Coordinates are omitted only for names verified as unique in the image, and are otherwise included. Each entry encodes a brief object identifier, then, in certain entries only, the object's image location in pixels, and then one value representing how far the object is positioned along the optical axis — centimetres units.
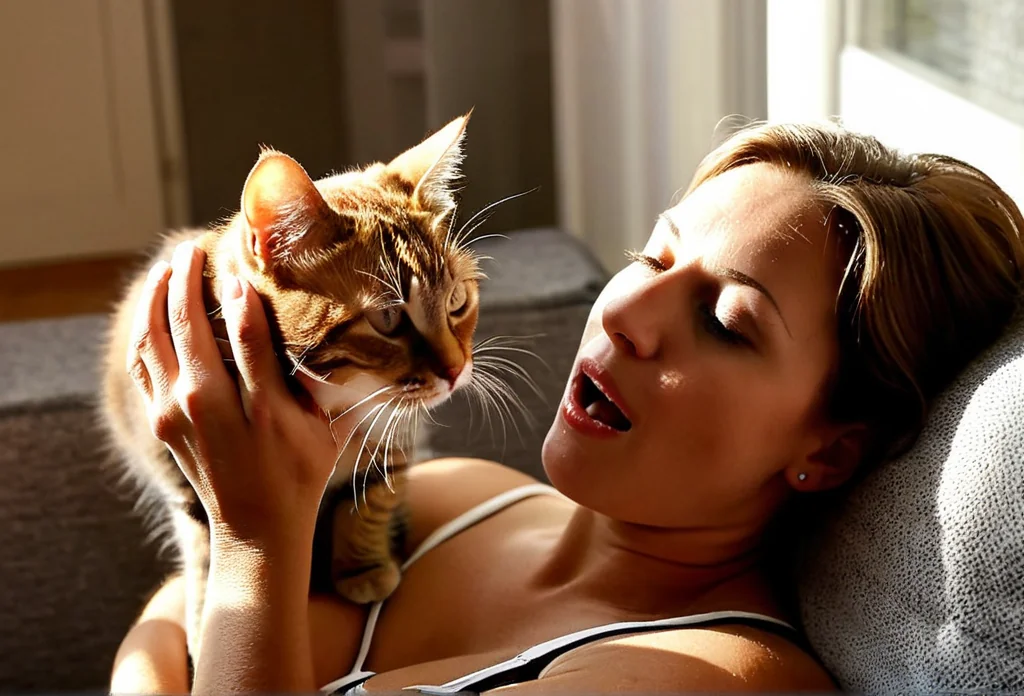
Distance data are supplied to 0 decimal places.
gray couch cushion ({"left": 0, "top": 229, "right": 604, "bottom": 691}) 144
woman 92
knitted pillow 78
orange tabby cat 96
